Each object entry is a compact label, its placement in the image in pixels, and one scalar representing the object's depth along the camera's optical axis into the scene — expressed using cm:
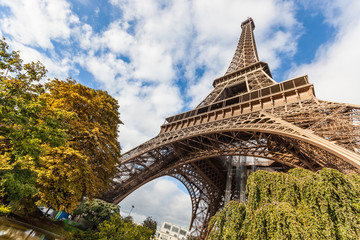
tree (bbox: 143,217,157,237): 2176
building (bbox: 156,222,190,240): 5589
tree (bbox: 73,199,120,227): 1642
